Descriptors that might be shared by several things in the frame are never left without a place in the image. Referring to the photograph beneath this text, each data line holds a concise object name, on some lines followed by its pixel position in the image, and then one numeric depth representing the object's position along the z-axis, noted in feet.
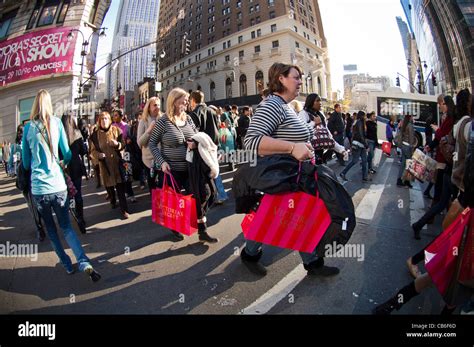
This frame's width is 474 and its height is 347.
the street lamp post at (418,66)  12.40
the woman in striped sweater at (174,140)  10.69
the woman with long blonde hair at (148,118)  14.71
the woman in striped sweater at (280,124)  5.86
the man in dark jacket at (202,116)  13.06
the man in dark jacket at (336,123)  25.29
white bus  47.60
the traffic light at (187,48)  19.69
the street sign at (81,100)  14.93
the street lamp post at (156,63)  22.78
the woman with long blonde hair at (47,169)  8.02
